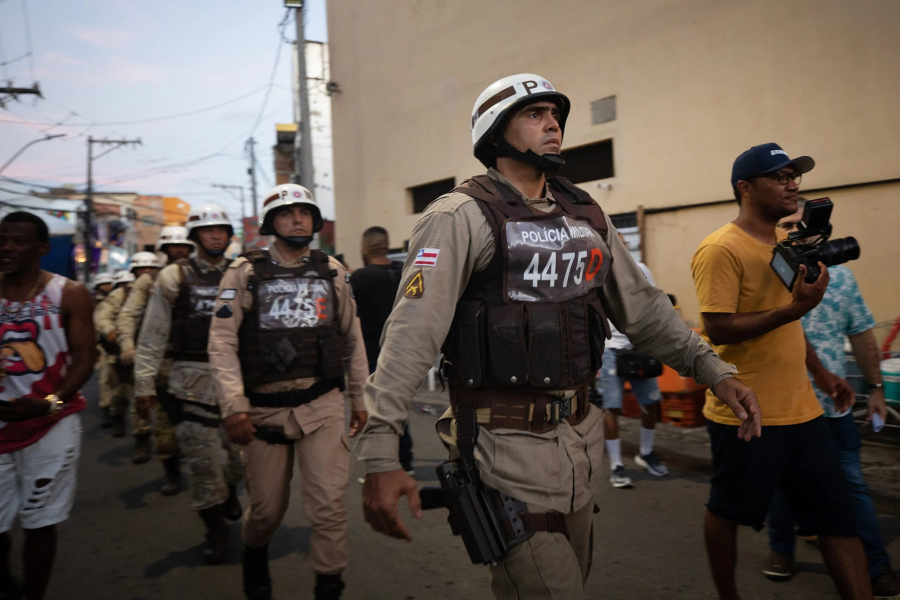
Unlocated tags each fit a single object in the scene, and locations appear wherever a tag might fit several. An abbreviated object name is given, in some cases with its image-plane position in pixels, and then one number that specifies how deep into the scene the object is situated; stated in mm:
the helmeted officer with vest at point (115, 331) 7672
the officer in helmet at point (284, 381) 3389
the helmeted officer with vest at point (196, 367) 4336
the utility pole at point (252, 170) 48828
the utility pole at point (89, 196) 33375
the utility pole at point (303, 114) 14945
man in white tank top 3242
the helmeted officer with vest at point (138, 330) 5598
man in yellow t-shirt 2693
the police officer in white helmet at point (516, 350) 1967
